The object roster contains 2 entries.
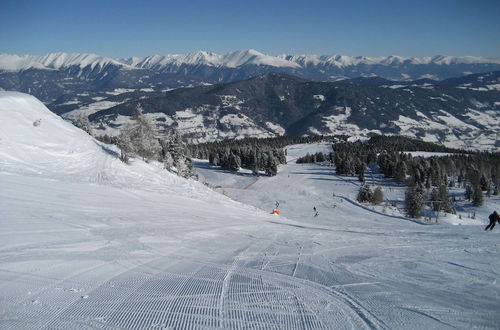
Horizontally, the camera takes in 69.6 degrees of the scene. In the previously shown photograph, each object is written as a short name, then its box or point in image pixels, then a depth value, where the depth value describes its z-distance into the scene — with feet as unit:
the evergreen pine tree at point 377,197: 209.76
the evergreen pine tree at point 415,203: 171.12
